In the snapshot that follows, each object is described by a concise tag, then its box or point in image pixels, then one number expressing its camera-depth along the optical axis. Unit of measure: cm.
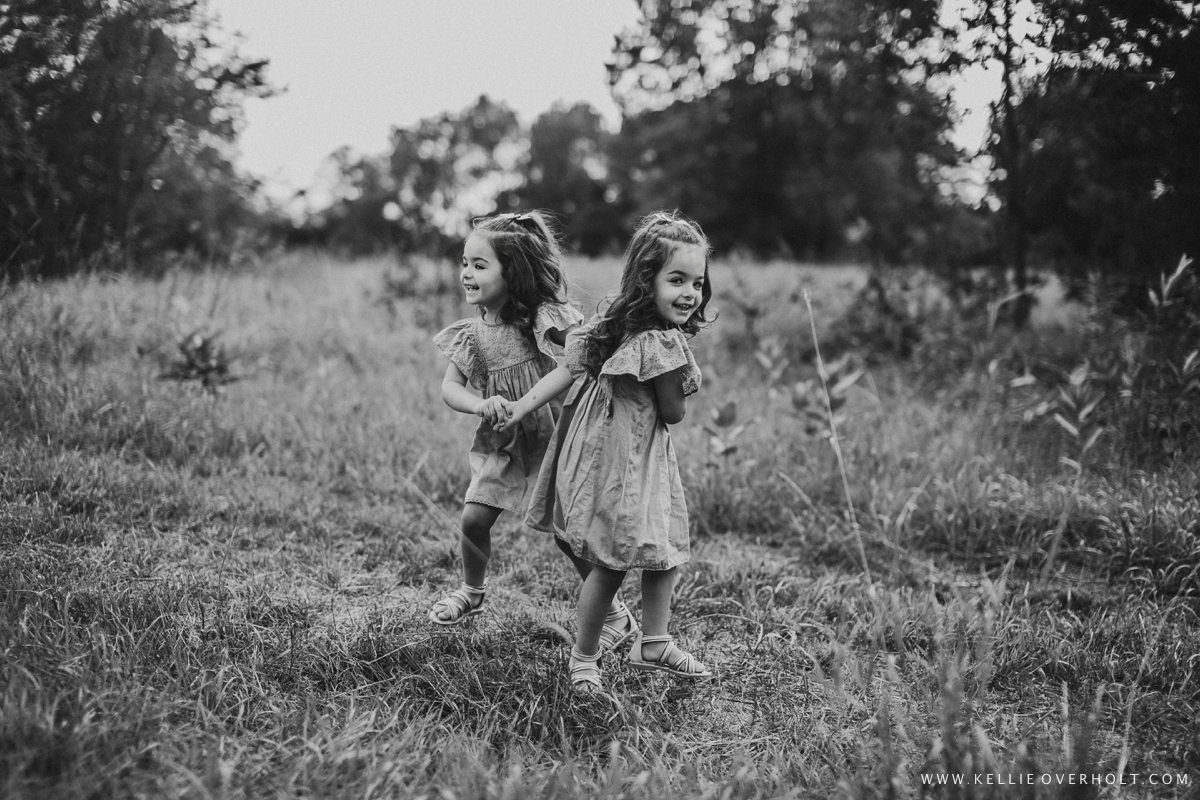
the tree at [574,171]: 3375
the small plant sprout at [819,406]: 419
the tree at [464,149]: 3688
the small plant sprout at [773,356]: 459
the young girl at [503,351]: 270
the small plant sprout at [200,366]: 488
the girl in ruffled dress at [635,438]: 234
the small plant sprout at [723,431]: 413
